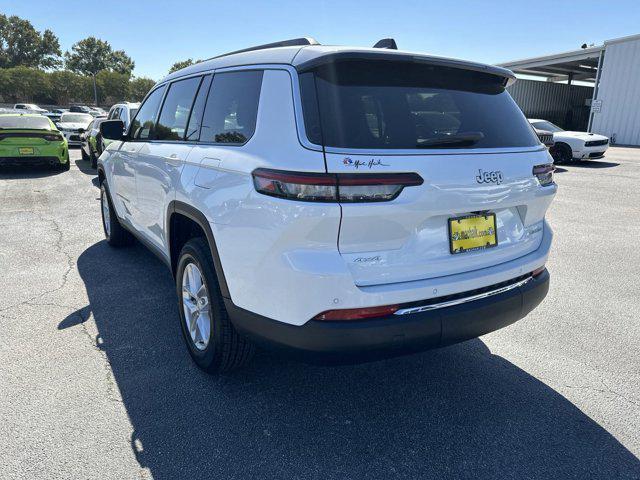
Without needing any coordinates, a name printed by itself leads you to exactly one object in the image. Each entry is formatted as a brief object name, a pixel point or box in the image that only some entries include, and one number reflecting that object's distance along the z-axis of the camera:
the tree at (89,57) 91.75
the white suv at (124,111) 11.41
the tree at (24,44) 84.94
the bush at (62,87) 63.31
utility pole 64.64
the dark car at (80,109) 42.50
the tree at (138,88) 75.55
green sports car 11.27
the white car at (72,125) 18.31
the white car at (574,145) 14.69
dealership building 23.70
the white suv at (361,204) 2.06
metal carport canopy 26.69
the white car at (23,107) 39.46
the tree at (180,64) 89.28
